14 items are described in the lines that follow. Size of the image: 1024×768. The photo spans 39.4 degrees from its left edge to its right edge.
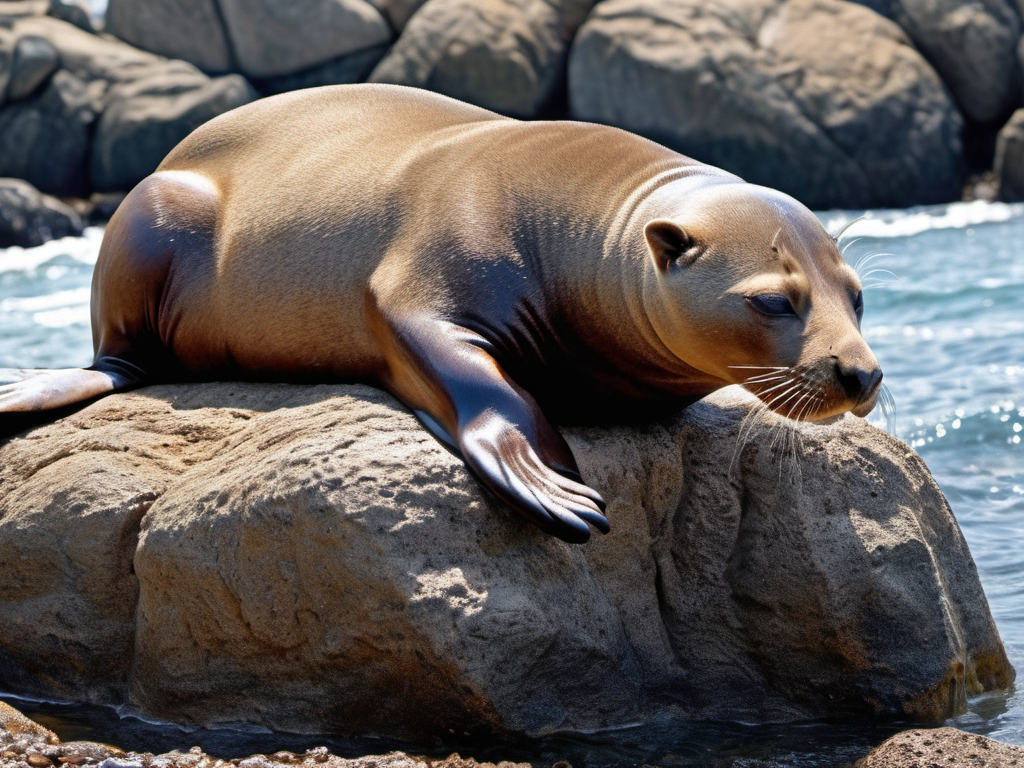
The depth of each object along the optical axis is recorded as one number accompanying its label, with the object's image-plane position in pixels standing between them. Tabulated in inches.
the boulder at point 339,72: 783.1
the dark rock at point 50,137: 753.0
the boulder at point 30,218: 682.8
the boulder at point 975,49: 762.2
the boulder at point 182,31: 802.8
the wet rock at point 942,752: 137.1
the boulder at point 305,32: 781.9
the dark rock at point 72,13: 820.6
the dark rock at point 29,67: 756.0
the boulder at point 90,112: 738.2
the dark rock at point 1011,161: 707.4
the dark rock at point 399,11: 792.3
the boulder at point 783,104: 728.3
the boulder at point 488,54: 753.0
